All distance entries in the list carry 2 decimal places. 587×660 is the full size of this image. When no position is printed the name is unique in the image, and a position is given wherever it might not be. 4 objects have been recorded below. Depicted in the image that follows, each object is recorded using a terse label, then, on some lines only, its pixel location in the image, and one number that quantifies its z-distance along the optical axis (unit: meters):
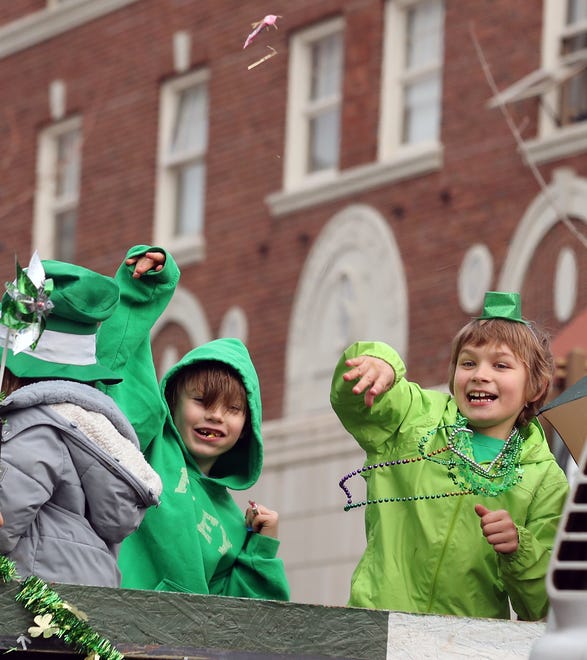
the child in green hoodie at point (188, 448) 11.07
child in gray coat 9.02
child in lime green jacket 10.52
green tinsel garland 8.15
